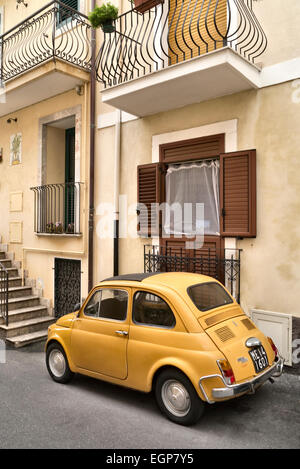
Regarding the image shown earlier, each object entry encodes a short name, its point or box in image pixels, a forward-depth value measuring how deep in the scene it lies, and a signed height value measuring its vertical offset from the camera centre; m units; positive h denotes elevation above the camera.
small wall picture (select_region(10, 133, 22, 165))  10.06 +2.21
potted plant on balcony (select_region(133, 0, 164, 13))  6.37 +3.99
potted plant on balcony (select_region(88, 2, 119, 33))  6.43 +3.79
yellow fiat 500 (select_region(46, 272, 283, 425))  3.84 -1.37
